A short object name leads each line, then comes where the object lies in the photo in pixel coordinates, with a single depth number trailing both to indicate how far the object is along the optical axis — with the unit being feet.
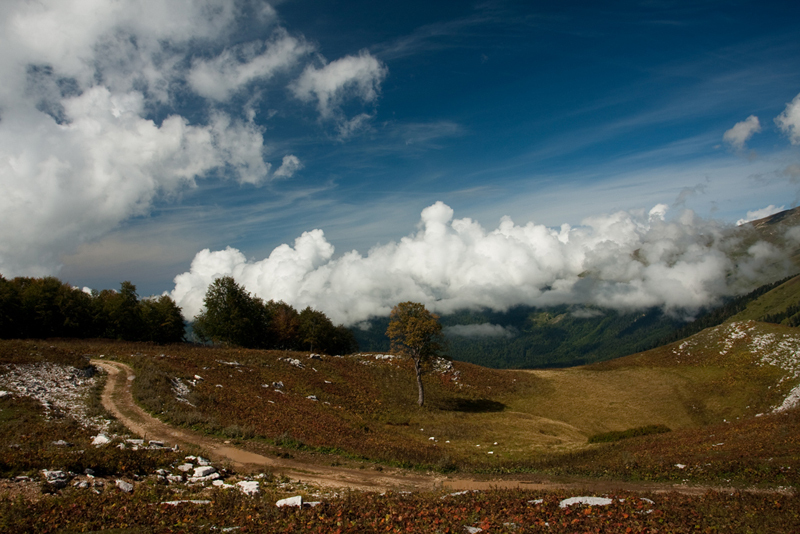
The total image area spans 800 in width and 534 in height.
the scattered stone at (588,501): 44.37
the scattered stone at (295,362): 178.24
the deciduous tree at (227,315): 263.90
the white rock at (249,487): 50.66
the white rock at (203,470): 55.36
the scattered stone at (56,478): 42.70
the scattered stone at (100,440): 62.34
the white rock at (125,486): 45.73
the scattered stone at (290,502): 44.45
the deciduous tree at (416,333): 174.09
